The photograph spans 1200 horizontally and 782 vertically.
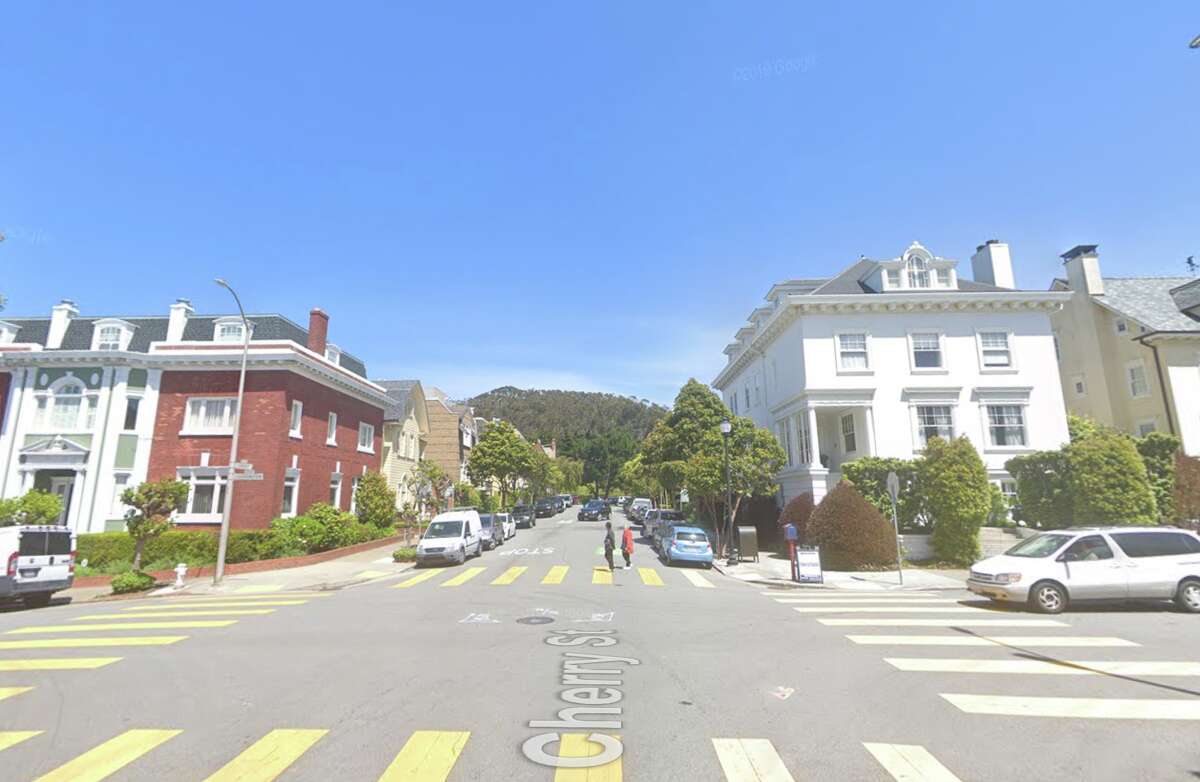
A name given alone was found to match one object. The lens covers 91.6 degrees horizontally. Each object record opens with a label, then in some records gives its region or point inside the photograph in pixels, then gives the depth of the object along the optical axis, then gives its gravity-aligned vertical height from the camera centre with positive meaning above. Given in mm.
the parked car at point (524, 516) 42438 -656
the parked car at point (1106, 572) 12047 -1462
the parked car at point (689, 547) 21344 -1527
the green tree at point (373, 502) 30062 +336
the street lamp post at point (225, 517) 18672 -211
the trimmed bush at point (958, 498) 19719 +116
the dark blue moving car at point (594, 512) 49034 -494
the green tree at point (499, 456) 46000 +4037
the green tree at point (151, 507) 18922 +135
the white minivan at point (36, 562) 14852 -1289
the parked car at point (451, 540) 21703 -1228
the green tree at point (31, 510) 22141 +110
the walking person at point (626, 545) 20552 -1395
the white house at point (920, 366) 26531 +6233
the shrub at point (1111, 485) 19047 +482
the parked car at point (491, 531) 27742 -1184
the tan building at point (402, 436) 41031 +5337
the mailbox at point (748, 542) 22500 -1431
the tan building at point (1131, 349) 26969 +7356
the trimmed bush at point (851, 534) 19625 -1031
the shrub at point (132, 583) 17953 -2176
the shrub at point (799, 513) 23672 -380
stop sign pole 17062 +504
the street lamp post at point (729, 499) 22094 +215
